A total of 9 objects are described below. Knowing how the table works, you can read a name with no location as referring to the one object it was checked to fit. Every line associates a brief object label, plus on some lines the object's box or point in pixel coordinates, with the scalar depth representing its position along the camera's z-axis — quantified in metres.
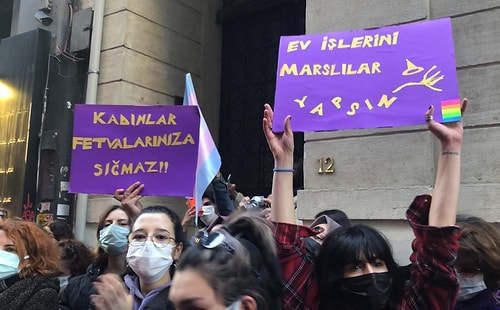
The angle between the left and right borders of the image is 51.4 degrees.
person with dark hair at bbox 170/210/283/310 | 1.69
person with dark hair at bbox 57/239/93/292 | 4.35
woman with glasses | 2.89
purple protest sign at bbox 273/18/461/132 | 2.81
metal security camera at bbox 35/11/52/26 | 8.05
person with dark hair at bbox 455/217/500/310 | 2.54
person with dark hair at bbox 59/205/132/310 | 3.59
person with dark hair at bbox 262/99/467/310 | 2.00
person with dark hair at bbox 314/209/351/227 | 3.51
